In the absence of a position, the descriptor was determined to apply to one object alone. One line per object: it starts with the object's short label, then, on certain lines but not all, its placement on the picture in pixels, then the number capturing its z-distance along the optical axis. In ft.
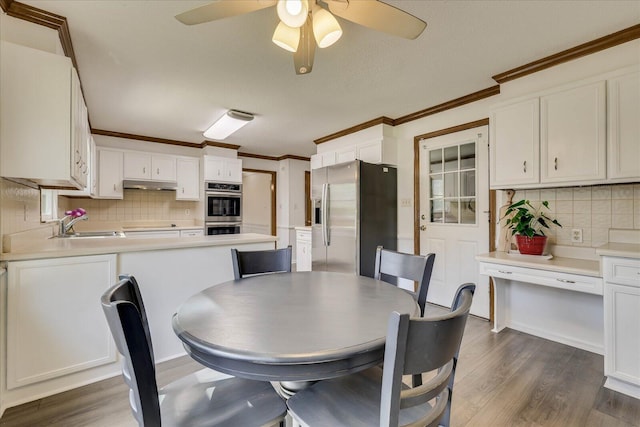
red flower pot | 8.06
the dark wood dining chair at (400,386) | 2.24
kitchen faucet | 10.98
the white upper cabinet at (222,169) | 16.31
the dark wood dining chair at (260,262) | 5.71
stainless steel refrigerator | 11.43
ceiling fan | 4.15
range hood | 14.49
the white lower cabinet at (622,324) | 5.72
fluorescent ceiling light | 11.84
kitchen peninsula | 5.47
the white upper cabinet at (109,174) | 13.92
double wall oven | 16.30
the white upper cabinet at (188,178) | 16.15
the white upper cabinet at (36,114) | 5.32
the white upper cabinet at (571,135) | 6.55
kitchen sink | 11.79
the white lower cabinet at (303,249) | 15.84
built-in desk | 6.91
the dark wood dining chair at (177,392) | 2.49
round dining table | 2.65
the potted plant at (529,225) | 8.11
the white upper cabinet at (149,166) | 14.67
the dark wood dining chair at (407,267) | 5.04
